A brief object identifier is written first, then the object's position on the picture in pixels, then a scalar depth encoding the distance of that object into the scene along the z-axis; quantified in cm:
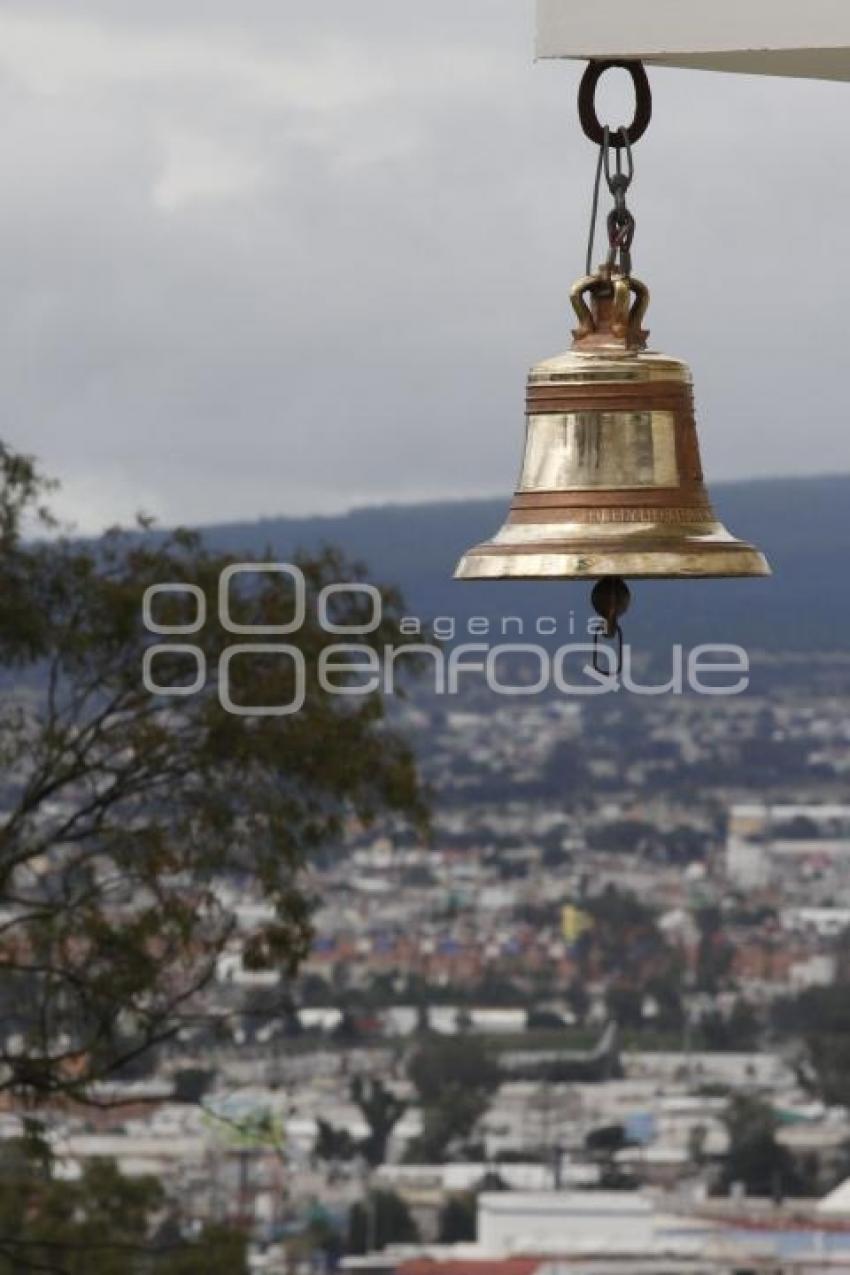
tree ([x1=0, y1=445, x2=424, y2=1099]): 2430
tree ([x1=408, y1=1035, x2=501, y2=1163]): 6885
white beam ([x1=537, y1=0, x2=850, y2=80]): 847
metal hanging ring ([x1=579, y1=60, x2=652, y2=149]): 884
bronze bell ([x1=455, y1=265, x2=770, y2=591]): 929
